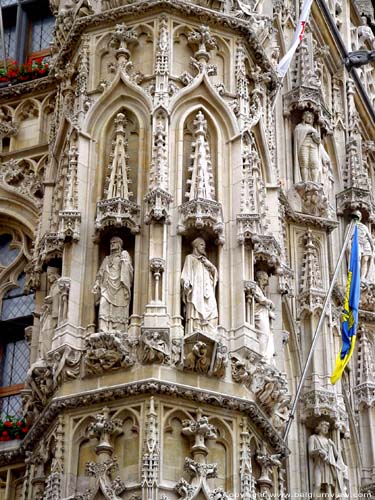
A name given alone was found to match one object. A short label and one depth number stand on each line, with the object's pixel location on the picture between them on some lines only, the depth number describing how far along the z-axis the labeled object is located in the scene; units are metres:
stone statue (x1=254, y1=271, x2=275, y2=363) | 22.36
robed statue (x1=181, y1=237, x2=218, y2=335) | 21.64
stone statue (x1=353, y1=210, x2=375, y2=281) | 30.06
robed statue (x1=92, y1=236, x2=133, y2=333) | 21.67
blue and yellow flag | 24.72
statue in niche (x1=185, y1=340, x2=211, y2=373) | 21.14
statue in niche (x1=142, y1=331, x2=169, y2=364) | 21.00
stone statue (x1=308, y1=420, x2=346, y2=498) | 24.28
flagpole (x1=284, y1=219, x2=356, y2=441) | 23.03
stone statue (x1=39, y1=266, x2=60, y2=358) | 22.31
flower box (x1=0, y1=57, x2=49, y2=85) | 28.36
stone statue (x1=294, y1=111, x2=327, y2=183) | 28.81
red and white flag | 27.22
